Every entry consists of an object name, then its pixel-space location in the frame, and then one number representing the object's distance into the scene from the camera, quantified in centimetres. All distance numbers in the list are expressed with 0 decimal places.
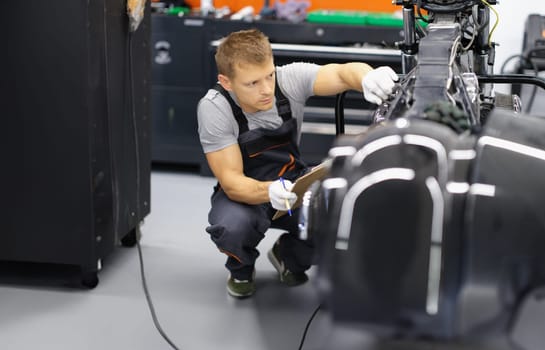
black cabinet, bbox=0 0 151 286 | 215
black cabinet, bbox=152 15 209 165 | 356
